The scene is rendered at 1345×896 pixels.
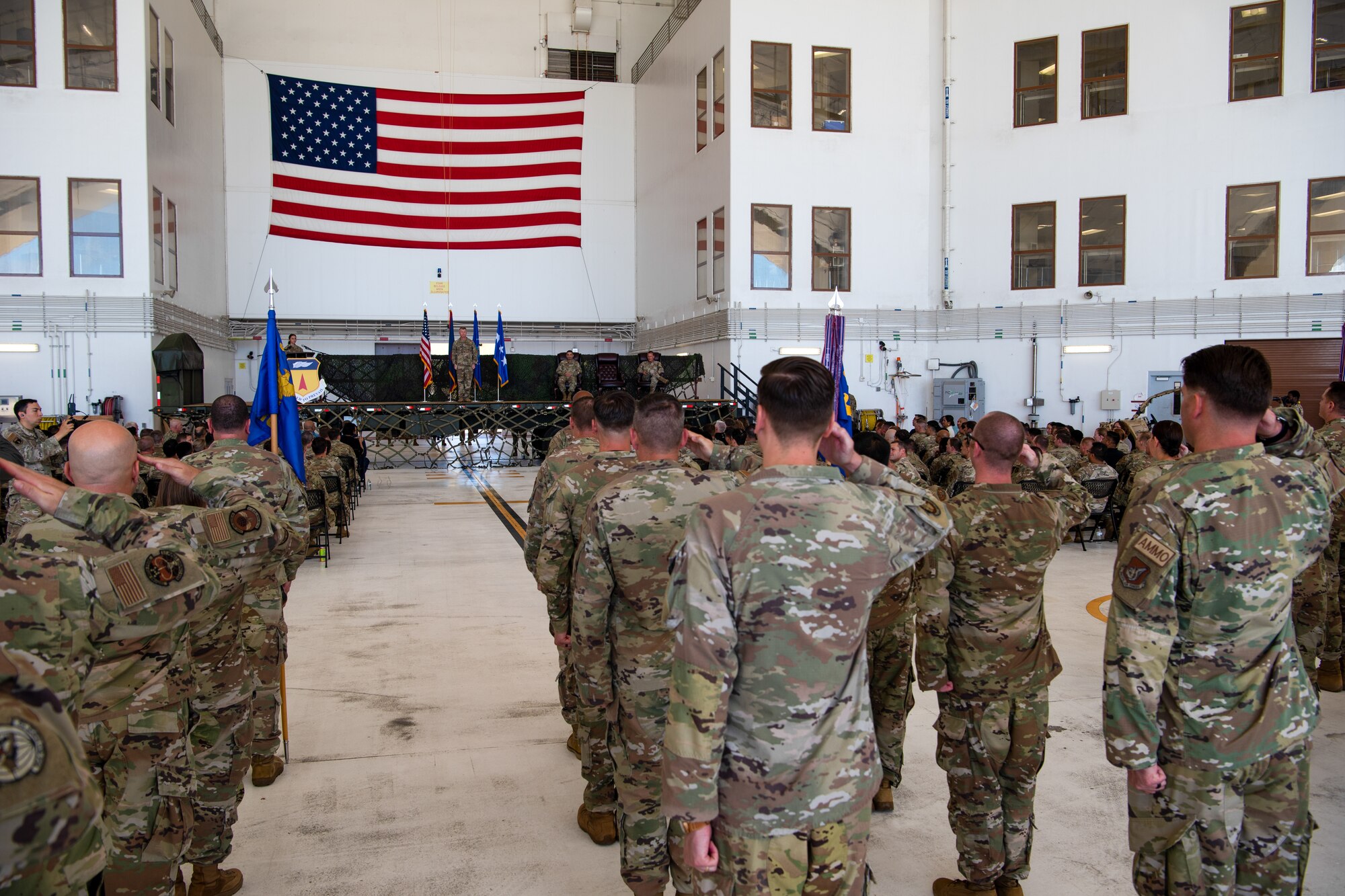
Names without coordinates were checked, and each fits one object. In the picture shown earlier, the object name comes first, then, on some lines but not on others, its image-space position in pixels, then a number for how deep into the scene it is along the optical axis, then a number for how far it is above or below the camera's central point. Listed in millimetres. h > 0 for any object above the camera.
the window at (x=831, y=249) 20359 +3580
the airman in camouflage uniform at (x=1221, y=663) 2518 -752
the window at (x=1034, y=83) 19766 +7211
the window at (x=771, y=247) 20078 +3593
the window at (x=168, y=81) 19881 +7347
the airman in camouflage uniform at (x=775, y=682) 2121 -671
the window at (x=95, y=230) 17922 +3601
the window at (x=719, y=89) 20562 +7374
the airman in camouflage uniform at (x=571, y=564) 3922 -701
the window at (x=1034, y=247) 19906 +3572
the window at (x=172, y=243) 19844 +3690
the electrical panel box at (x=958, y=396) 20375 +202
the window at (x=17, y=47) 17594 +7161
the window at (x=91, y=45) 17922 +7361
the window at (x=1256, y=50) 18172 +7294
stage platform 19984 -454
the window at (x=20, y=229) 17688 +3583
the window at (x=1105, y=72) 19172 +7240
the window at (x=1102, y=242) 19391 +3573
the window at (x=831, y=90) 20156 +7197
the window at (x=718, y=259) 20828 +3473
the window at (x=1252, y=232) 18375 +3587
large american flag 25438 +7061
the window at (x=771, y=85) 19812 +7179
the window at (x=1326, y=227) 18031 +3619
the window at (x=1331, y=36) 17828 +7394
